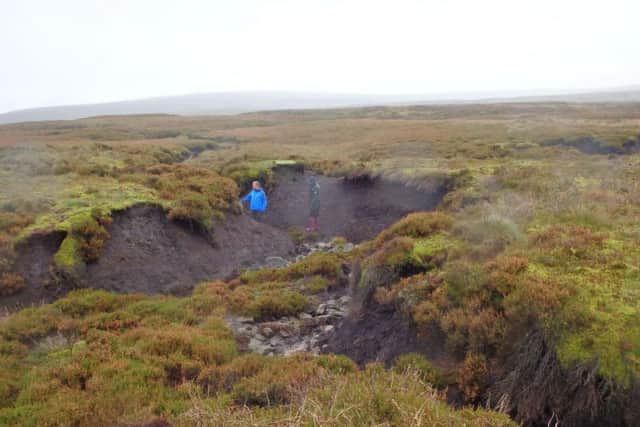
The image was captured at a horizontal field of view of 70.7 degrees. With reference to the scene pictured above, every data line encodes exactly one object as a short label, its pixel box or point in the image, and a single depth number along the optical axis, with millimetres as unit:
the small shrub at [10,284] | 14742
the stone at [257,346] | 11575
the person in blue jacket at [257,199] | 23797
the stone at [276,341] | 12008
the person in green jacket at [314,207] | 24703
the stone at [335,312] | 13440
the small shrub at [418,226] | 14109
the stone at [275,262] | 20781
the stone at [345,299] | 14376
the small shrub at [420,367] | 8008
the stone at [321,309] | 13867
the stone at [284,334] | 12425
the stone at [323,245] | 22516
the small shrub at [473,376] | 7543
